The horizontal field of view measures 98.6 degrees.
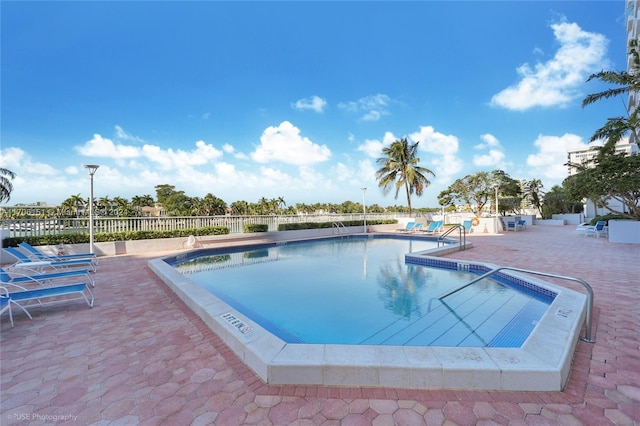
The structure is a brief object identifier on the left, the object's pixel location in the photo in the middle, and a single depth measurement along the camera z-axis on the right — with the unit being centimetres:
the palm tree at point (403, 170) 2252
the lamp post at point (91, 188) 911
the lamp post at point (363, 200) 1850
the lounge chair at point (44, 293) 379
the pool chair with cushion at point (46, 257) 742
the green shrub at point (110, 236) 934
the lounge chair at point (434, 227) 1633
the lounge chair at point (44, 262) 656
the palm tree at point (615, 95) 1171
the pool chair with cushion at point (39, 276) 451
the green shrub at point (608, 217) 1691
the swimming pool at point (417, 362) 223
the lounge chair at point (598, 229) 1412
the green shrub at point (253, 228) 1487
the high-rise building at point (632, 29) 2042
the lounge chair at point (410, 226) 1847
